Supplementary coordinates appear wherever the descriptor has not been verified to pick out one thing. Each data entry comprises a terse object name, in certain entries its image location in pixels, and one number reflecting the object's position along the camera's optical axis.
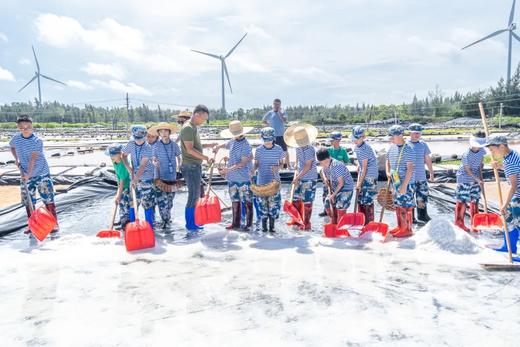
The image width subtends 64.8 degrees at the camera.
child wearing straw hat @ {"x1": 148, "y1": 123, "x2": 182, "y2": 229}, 5.31
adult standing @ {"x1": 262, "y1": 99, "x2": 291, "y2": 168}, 8.53
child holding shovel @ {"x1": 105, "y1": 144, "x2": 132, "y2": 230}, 5.16
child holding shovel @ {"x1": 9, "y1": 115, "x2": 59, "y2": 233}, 5.18
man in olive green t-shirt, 5.07
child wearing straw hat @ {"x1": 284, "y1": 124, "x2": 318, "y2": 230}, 5.16
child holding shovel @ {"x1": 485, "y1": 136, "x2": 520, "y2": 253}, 3.87
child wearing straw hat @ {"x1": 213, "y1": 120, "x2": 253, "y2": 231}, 5.16
